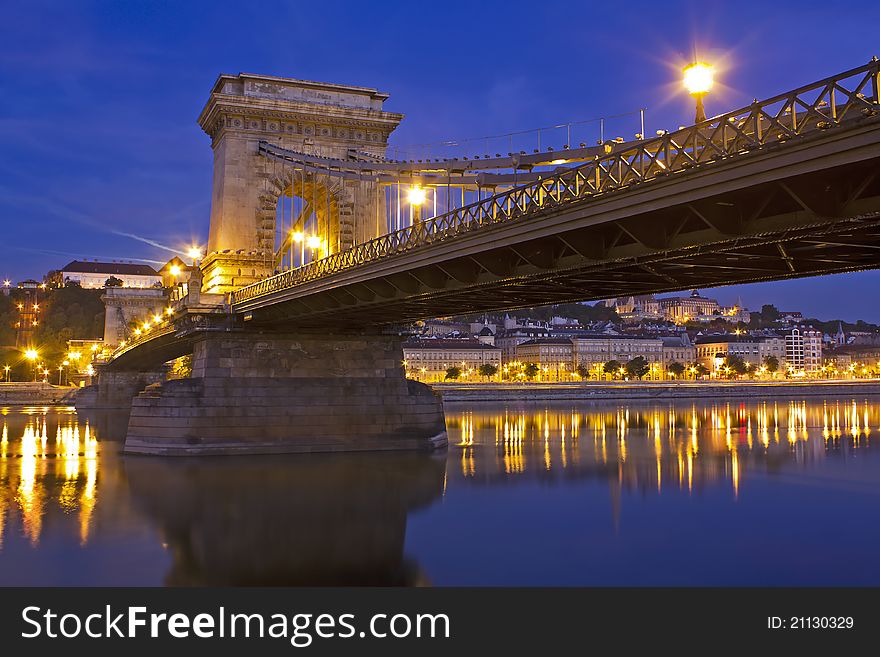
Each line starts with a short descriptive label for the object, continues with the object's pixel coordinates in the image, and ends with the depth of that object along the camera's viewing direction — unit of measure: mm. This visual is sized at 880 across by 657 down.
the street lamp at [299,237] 39219
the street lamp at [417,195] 28891
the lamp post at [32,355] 115150
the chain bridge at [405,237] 13234
